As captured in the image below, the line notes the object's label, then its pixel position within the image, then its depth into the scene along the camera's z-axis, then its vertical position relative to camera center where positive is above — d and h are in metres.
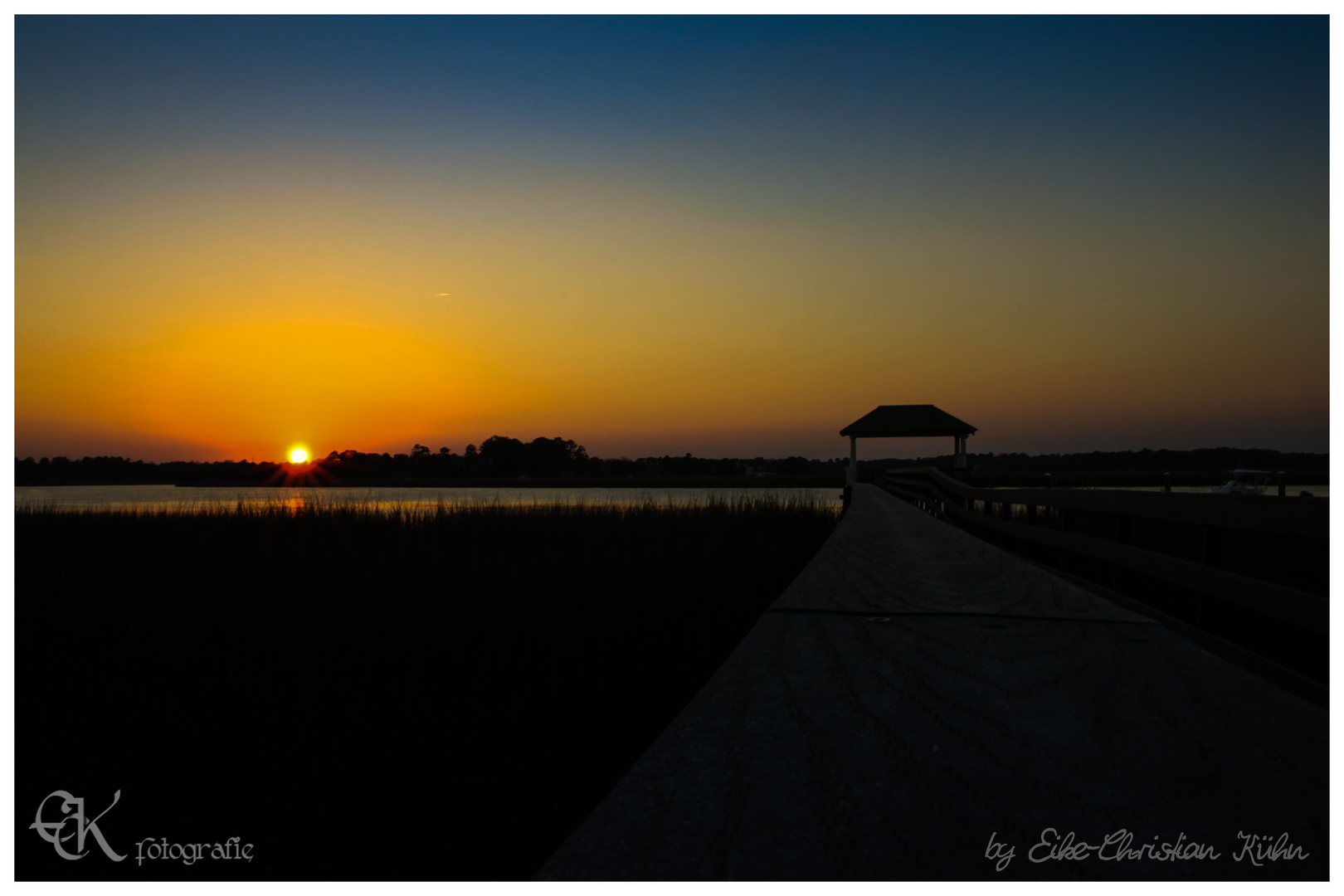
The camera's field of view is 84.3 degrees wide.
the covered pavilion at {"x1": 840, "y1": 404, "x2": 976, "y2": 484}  31.72 +1.22
